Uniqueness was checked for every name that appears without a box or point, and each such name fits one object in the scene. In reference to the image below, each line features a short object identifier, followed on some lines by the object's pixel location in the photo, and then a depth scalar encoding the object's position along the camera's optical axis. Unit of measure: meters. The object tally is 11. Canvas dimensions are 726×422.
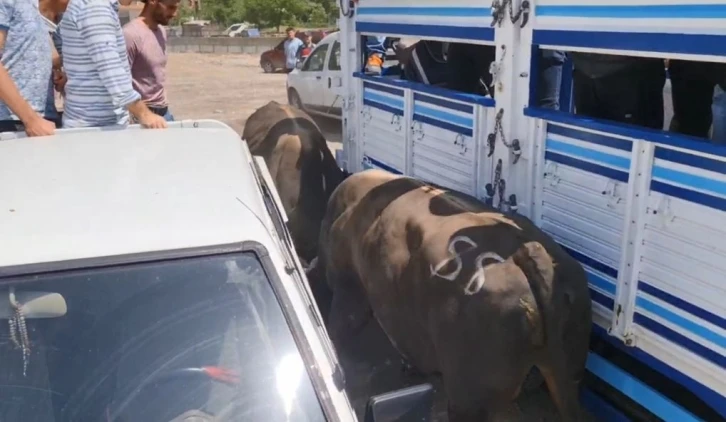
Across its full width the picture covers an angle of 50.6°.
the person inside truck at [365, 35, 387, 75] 5.97
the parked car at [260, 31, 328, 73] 26.98
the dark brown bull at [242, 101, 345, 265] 5.82
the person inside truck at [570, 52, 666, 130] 3.58
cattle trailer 2.75
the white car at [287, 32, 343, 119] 13.53
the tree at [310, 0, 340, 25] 54.75
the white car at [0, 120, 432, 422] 1.86
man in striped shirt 3.70
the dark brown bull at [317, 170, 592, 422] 3.08
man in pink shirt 5.25
